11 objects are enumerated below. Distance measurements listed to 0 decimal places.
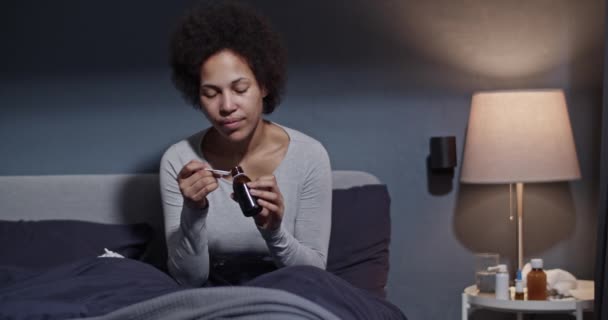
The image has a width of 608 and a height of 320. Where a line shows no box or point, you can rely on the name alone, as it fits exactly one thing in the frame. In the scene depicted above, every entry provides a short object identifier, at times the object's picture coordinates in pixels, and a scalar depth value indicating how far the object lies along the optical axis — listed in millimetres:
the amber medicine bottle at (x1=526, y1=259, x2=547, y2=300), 2436
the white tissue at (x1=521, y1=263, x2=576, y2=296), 2480
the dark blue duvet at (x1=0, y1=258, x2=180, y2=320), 1621
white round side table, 2398
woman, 2143
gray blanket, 1435
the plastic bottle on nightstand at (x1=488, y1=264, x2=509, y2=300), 2459
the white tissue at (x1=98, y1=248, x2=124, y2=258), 2498
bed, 1485
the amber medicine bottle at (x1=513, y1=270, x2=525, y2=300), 2465
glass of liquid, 2566
